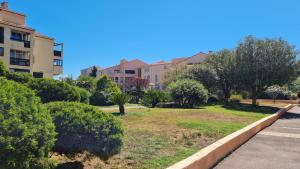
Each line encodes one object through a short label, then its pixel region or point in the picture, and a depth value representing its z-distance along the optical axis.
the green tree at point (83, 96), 13.68
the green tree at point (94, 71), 72.30
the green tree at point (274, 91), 27.01
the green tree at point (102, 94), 20.10
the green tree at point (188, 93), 15.29
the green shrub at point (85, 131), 3.34
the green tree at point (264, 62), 17.09
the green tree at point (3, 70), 14.11
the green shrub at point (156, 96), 14.75
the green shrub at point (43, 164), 2.63
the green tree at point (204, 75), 21.33
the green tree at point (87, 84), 28.39
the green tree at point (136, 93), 21.98
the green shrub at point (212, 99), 22.53
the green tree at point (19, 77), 12.09
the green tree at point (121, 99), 9.99
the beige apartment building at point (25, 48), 27.99
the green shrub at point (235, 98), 24.08
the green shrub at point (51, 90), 8.66
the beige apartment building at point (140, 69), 48.97
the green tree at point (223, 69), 20.17
